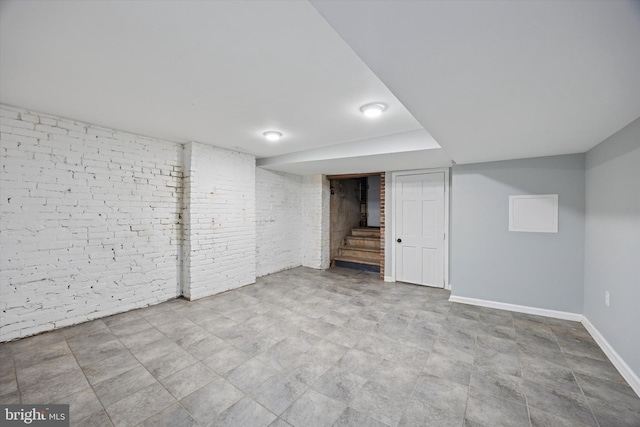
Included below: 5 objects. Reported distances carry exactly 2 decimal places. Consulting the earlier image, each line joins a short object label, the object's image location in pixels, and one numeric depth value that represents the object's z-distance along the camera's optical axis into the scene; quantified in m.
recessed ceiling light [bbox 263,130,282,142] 3.43
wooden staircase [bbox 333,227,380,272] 6.07
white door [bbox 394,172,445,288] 4.72
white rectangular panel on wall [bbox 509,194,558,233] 3.37
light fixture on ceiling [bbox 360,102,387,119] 2.50
